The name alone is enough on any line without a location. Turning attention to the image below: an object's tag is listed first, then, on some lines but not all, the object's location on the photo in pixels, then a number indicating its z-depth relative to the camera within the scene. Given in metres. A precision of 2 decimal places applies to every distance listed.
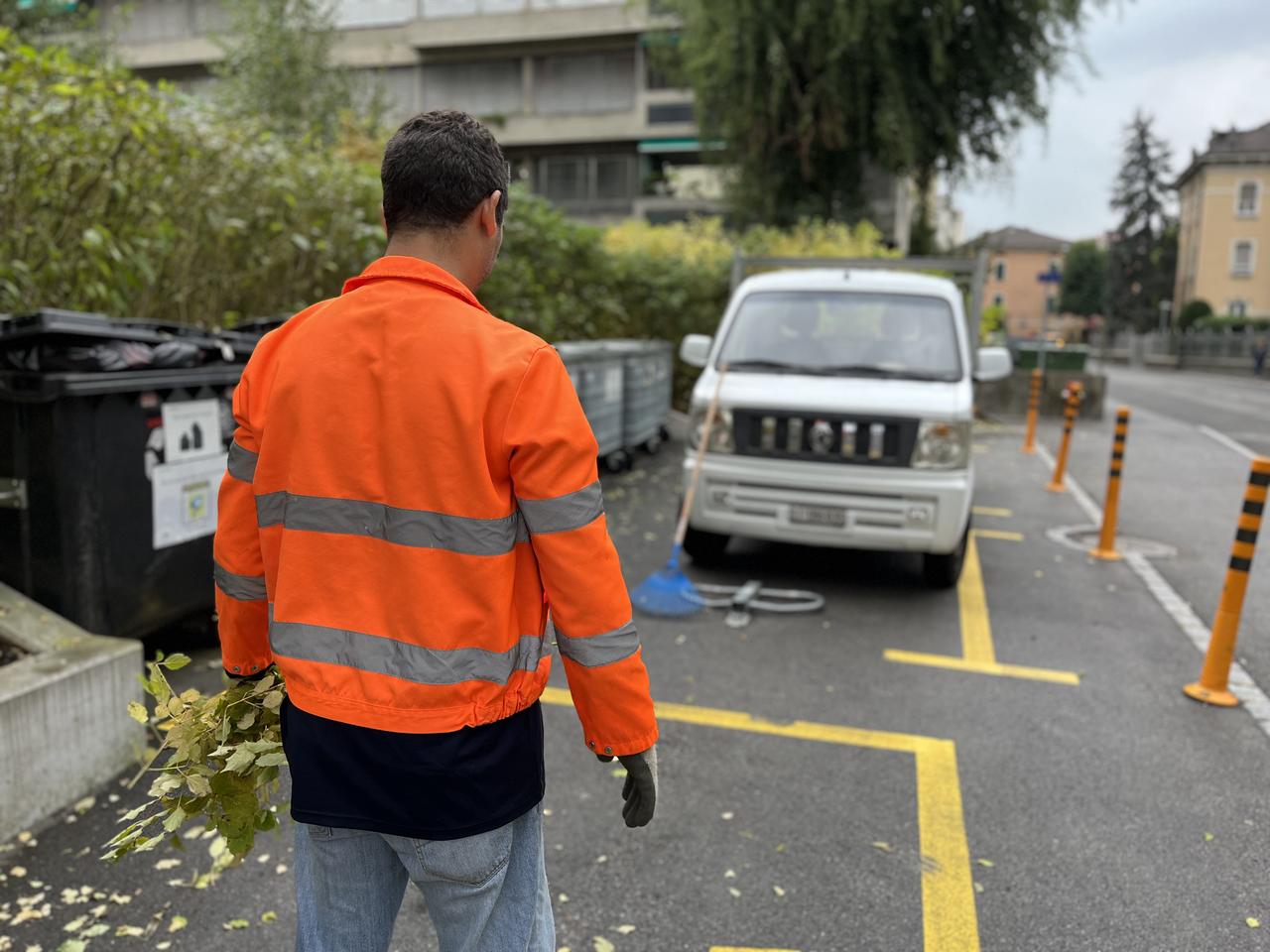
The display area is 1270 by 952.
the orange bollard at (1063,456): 10.50
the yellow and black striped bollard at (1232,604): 4.74
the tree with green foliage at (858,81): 19.52
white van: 6.16
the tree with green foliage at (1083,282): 90.25
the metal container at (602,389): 9.41
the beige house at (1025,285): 99.31
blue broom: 6.00
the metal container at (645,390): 11.09
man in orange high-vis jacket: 1.62
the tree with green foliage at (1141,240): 73.12
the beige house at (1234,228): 60.84
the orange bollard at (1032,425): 14.25
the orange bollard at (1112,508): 7.38
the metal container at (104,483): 4.06
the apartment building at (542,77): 37.72
